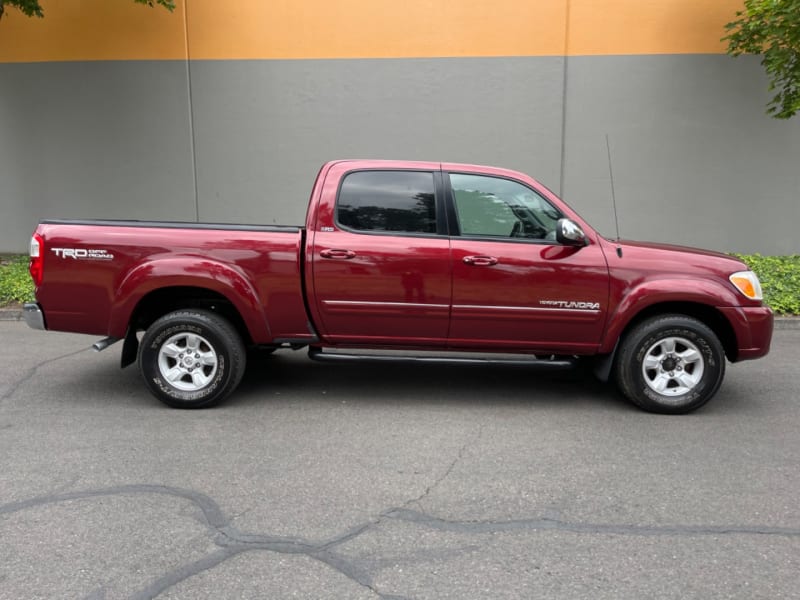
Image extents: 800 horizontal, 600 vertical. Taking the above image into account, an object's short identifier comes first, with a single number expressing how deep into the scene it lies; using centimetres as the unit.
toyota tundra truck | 489
